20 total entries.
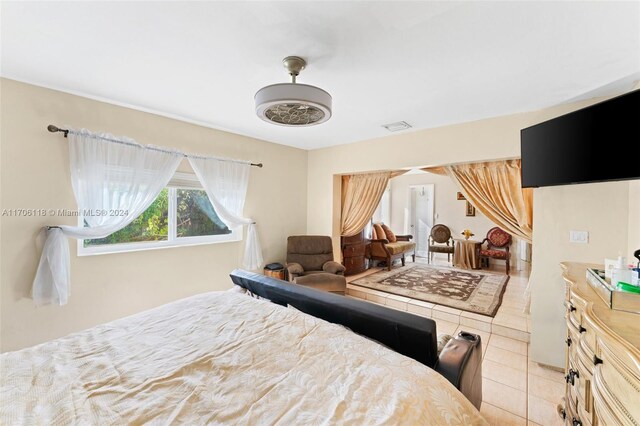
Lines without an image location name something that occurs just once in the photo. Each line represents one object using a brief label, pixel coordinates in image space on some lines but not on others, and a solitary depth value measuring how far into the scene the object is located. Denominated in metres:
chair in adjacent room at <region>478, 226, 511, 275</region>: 5.27
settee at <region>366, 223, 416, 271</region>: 5.27
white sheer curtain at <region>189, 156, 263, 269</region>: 3.23
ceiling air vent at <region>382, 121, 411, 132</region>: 3.09
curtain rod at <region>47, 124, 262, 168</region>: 2.19
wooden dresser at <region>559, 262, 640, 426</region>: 0.79
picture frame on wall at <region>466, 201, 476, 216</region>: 6.28
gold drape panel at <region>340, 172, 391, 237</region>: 4.20
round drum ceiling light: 1.61
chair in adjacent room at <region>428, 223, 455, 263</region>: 6.33
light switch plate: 2.29
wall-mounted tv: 1.39
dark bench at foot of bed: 1.34
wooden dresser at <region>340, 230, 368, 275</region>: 4.72
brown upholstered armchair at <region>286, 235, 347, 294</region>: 3.50
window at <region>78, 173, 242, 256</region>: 2.68
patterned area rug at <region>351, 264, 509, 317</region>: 3.55
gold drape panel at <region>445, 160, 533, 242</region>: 2.98
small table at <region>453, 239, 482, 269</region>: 5.56
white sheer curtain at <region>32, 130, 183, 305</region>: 2.17
